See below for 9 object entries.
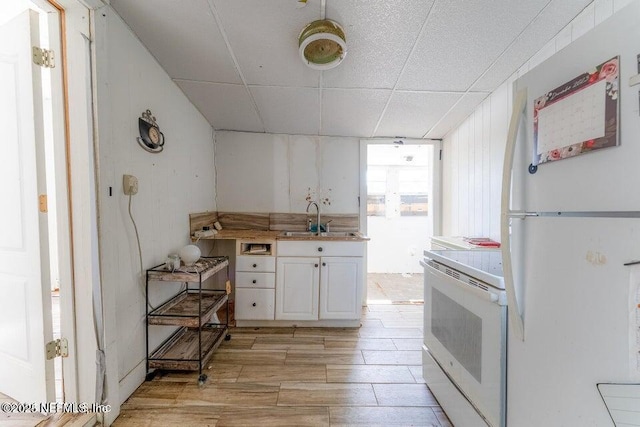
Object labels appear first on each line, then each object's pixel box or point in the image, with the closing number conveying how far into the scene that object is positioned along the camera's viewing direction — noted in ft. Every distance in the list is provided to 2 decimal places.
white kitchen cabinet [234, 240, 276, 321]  8.04
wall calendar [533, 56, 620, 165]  2.04
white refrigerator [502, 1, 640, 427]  1.94
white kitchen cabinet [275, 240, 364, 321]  8.05
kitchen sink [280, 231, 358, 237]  9.40
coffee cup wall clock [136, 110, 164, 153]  5.48
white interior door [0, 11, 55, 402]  4.27
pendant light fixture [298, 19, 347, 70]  4.73
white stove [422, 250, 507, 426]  3.29
